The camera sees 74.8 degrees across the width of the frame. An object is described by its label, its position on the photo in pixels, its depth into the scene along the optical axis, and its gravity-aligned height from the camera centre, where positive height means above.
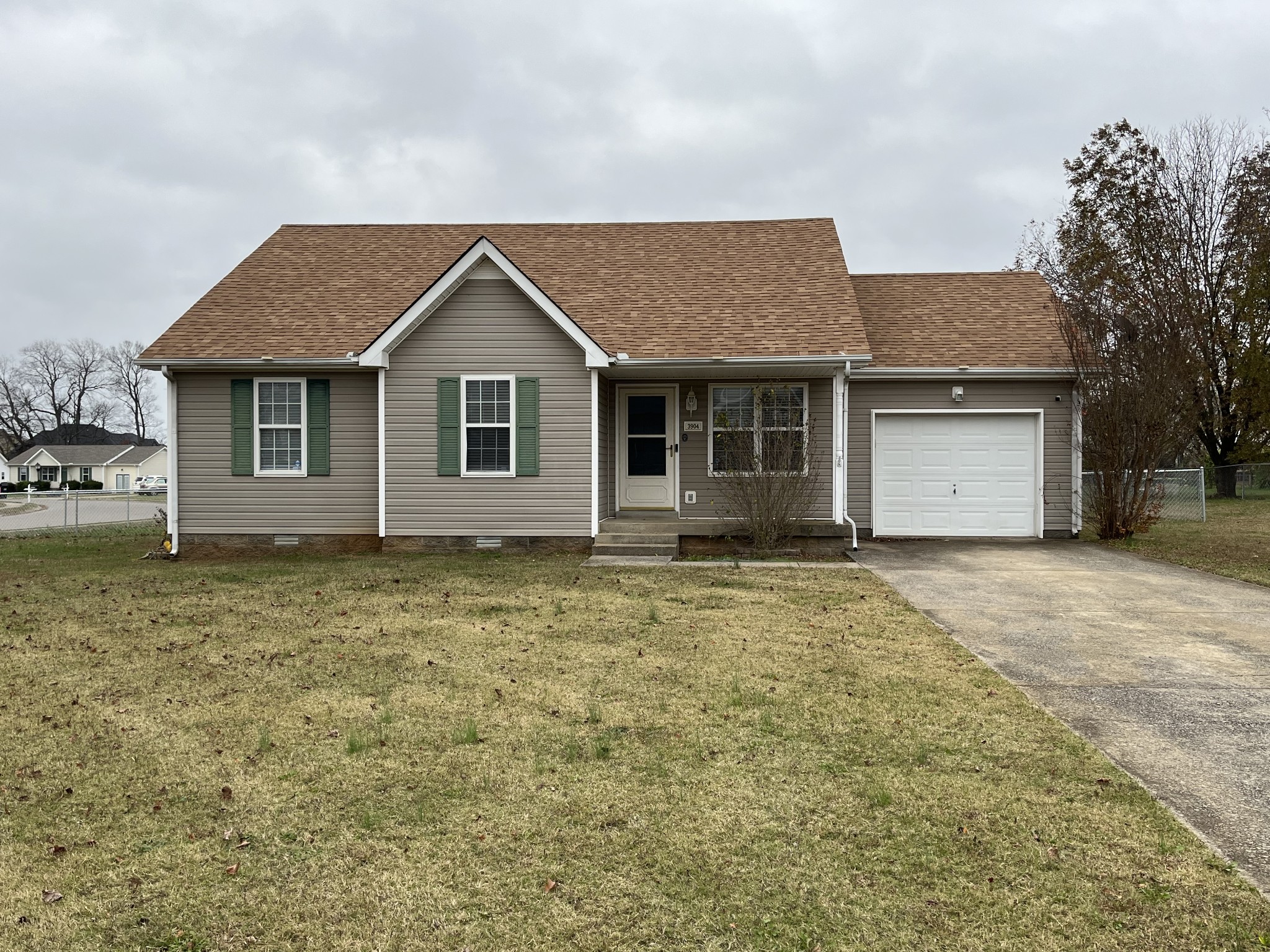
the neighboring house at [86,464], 77.12 +0.01
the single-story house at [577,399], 13.25 +1.08
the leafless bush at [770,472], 12.61 -0.16
